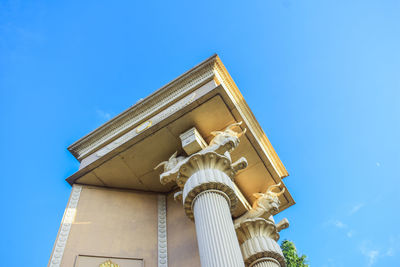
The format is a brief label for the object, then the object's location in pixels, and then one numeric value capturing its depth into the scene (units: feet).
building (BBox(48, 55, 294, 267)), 29.71
